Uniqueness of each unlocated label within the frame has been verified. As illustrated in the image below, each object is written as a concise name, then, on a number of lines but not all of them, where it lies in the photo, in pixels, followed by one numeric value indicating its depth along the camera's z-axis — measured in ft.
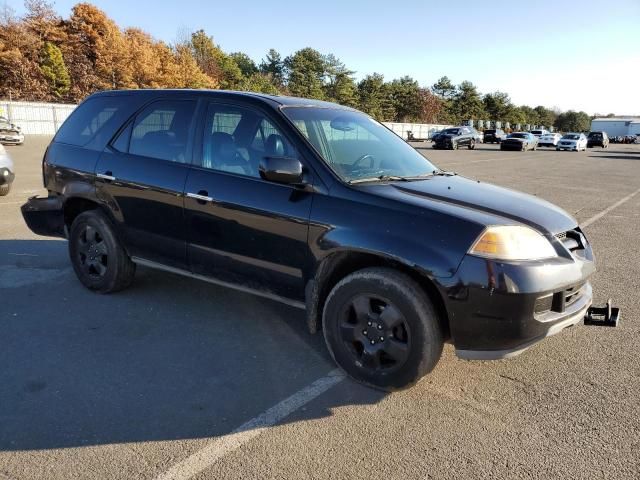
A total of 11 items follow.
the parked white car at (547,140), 162.40
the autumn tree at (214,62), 218.38
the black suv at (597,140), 173.78
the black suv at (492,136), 173.88
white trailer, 248.93
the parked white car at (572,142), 143.43
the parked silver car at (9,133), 73.36
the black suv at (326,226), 9.62
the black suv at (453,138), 121.90
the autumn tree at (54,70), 155.43
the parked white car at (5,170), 29.81
